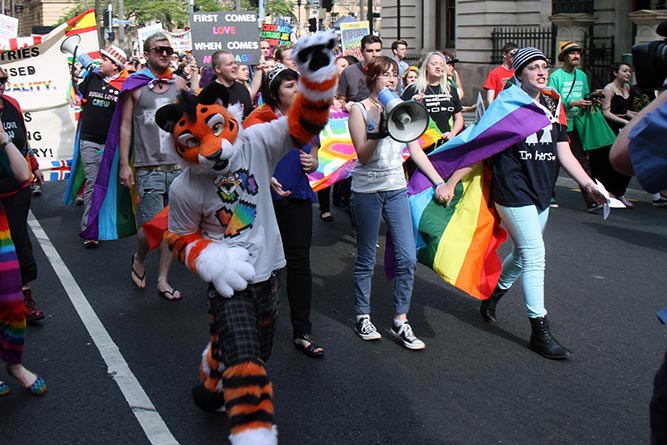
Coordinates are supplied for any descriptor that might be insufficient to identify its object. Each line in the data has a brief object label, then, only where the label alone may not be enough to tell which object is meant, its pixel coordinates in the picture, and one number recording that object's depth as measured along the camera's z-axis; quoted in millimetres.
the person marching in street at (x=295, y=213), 5555
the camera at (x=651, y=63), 2484
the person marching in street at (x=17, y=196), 5719
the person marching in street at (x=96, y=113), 8938
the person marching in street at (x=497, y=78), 11109
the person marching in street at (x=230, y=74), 8469
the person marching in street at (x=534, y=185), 5523
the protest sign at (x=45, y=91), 11820
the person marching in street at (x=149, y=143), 7168
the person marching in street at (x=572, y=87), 10680
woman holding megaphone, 5695
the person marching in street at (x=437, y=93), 8688
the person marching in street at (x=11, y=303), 4926
